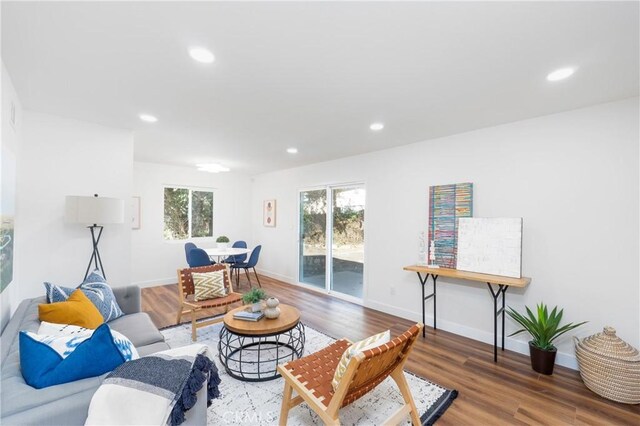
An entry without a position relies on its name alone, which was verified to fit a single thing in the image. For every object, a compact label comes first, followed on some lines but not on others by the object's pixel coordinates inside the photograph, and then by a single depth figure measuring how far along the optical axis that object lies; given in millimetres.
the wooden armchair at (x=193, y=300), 3205
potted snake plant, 2557
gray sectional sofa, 1080
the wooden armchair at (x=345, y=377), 1496
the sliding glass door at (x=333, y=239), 4863
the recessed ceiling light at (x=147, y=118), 3020
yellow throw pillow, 1896
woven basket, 2154
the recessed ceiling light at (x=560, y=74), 2027
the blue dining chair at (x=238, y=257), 5779
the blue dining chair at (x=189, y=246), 5226
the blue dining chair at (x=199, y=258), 4859
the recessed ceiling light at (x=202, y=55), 1825
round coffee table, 2389
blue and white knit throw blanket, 1150
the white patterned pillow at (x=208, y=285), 3422
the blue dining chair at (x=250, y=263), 5555
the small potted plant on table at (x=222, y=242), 5520
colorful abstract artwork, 3432
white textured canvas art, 2955
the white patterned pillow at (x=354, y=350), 1627
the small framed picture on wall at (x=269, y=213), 6523
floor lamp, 2875
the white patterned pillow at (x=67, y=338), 1357
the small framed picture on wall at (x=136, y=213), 5416
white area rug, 1986
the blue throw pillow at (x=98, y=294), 2205
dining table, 5066
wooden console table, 2760
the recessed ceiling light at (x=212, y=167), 5164
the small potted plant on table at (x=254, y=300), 2703
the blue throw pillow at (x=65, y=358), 1265
